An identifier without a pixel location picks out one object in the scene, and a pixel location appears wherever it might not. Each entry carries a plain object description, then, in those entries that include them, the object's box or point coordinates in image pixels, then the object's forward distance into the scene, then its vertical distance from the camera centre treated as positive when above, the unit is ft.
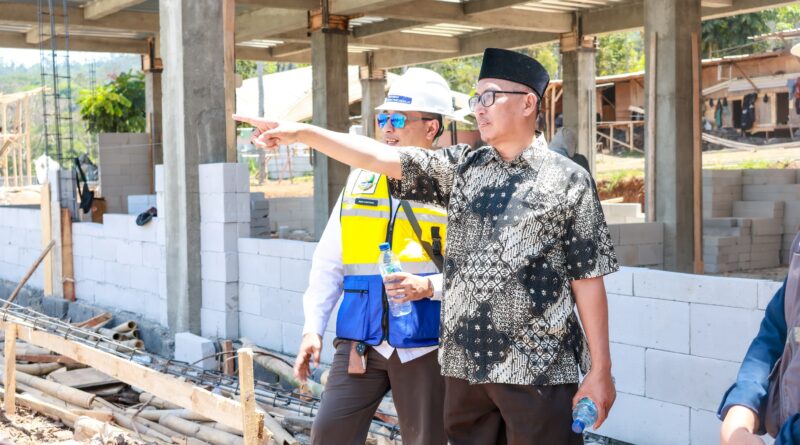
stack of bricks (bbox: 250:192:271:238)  43.86 -2.25
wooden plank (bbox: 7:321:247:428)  16.24 -3.98
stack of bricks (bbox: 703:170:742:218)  51.55 -1.76
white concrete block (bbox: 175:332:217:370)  27.07 -5.04
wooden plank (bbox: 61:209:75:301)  37.42 -3.43
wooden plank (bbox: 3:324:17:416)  22.97 -4.71
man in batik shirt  9.12 -1.11
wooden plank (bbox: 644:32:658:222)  39.75 +0.95
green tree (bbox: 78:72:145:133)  84.58 +5.19
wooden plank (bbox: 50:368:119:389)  25.98 -5.59
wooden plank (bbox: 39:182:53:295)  37.96 -2.45
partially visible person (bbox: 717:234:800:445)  7.41 -1.72
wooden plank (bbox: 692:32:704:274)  39.55 -0.08
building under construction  16.70 -2.45
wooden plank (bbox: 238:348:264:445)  14.83 -3.65
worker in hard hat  11.55 -1.75
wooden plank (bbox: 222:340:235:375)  25.99 -5.09
